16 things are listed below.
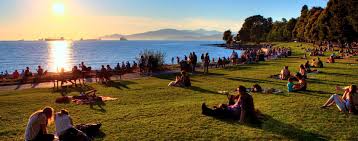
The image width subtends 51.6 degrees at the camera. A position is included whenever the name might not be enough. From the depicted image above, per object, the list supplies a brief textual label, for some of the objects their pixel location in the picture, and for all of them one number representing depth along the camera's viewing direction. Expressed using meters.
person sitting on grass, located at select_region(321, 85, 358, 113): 14.43
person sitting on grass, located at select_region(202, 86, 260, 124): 13.10
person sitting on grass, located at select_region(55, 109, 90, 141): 10.61
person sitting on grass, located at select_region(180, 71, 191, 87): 23.66
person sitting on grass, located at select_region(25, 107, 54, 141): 10.30
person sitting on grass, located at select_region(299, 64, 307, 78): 25.60
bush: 36.81
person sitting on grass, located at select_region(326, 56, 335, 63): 41.17
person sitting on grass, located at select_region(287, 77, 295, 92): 20.37
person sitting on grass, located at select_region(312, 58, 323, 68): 35.19
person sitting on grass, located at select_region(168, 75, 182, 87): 23.95
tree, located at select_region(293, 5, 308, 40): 106.26
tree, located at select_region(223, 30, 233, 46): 178.69
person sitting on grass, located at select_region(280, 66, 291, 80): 26.23
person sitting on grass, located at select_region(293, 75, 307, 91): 20.52
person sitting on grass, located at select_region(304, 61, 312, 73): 30.78
